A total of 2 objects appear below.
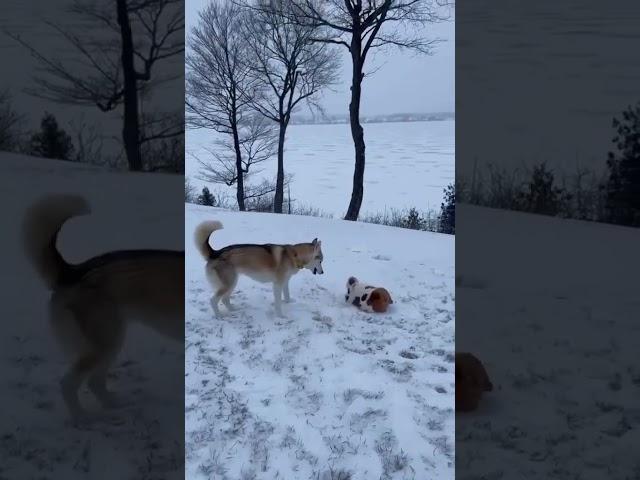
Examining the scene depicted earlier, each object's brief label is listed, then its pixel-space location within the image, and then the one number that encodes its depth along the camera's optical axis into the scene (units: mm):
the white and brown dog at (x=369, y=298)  3264
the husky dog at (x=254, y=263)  3051
